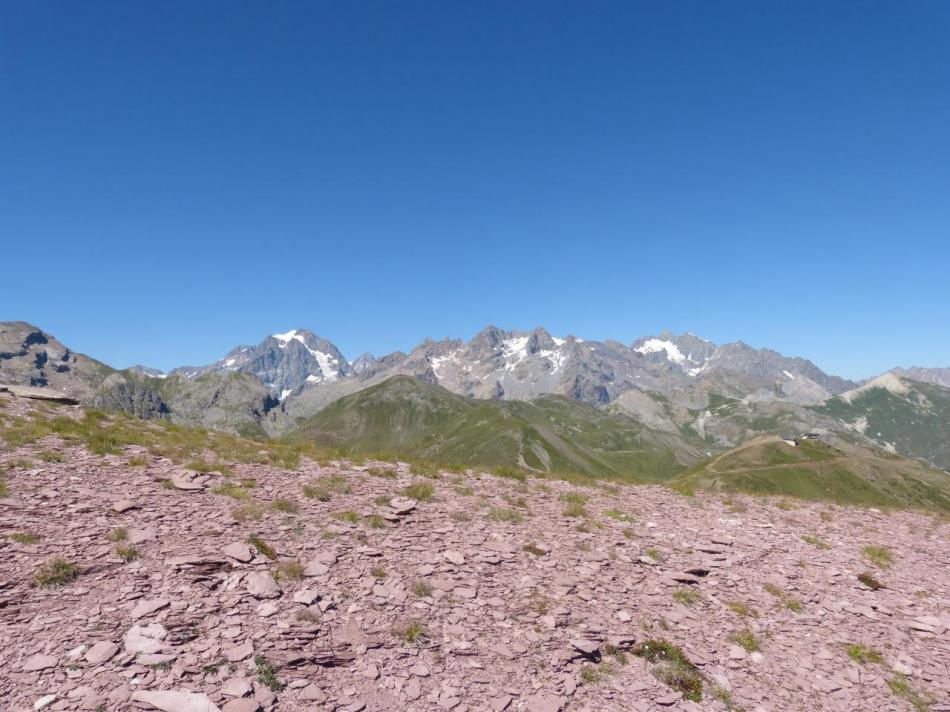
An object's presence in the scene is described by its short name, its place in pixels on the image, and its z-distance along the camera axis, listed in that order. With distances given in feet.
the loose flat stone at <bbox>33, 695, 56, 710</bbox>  26.84
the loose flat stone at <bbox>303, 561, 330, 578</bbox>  43.50
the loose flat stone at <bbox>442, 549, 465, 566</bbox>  49.64
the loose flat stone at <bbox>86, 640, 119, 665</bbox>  30.17
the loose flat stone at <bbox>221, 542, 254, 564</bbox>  43.47
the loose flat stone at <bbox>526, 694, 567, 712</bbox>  33.24
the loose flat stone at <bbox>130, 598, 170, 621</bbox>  34.69
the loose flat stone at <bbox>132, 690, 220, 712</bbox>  27.68
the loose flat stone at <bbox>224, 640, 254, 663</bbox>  32.19
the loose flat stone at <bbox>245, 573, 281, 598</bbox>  39.24
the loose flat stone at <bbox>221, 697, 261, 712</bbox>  28.30
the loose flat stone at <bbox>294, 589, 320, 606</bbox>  39.34
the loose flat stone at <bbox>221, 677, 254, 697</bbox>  29.29
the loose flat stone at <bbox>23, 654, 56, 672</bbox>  29.17
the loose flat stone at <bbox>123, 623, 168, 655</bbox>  31.65
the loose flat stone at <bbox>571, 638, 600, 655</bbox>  39.49
